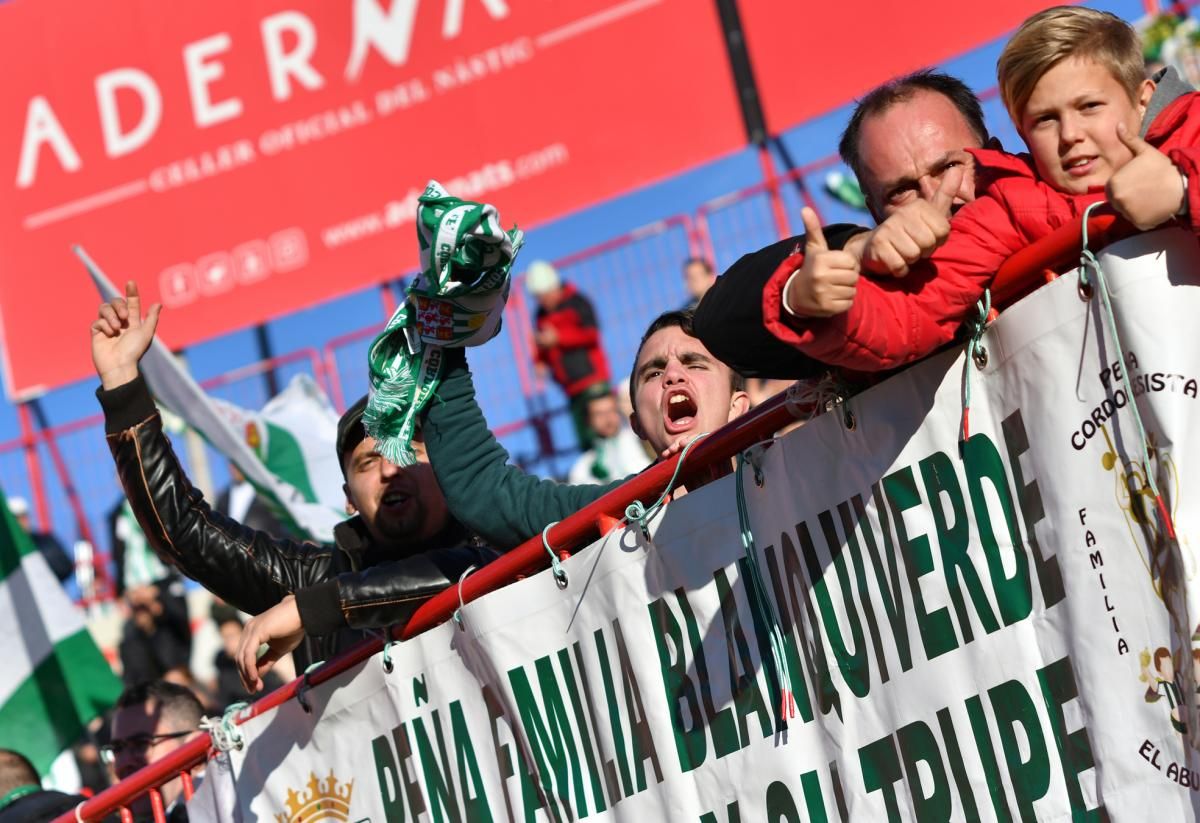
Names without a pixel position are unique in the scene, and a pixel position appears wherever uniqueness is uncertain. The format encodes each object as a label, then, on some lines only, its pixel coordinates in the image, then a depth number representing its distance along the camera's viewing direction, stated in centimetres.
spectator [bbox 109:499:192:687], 1983
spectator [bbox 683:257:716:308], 1872
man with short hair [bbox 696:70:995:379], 438
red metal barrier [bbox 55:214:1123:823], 457
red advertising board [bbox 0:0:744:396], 2166
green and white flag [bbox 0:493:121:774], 1309
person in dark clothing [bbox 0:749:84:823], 972
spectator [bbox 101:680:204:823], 1096
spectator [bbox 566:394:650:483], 1855
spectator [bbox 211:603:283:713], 1752
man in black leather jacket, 835
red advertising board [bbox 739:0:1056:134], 1919
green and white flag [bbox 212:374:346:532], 1450
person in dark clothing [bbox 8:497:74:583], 2239
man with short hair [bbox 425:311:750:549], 679
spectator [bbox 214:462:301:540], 1725
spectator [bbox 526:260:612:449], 2005
